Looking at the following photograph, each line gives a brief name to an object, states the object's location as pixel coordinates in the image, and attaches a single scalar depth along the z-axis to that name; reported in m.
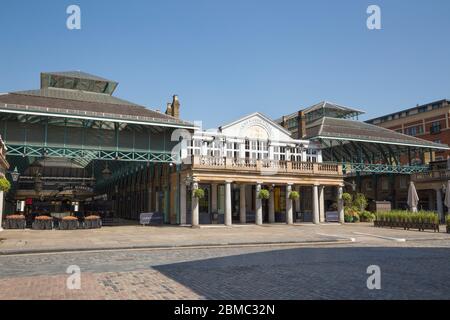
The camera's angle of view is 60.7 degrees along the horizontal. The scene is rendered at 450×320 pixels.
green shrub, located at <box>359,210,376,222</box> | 37.97
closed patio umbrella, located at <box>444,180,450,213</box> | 27.30
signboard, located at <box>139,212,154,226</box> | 32.31
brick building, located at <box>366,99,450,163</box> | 59.09
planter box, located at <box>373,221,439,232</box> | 25.77
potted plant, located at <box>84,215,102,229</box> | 27.94
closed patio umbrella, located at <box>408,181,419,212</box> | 30.50
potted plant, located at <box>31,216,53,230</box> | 26.92
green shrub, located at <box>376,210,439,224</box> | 25.99
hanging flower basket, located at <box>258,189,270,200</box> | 31.83
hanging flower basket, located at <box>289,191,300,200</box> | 33.14
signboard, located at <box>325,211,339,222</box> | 36.47
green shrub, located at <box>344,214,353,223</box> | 36.81
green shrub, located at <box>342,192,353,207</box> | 35.34
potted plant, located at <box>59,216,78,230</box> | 26.84
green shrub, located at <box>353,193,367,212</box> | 38.28
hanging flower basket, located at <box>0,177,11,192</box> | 20.61
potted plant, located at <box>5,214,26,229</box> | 26.94
